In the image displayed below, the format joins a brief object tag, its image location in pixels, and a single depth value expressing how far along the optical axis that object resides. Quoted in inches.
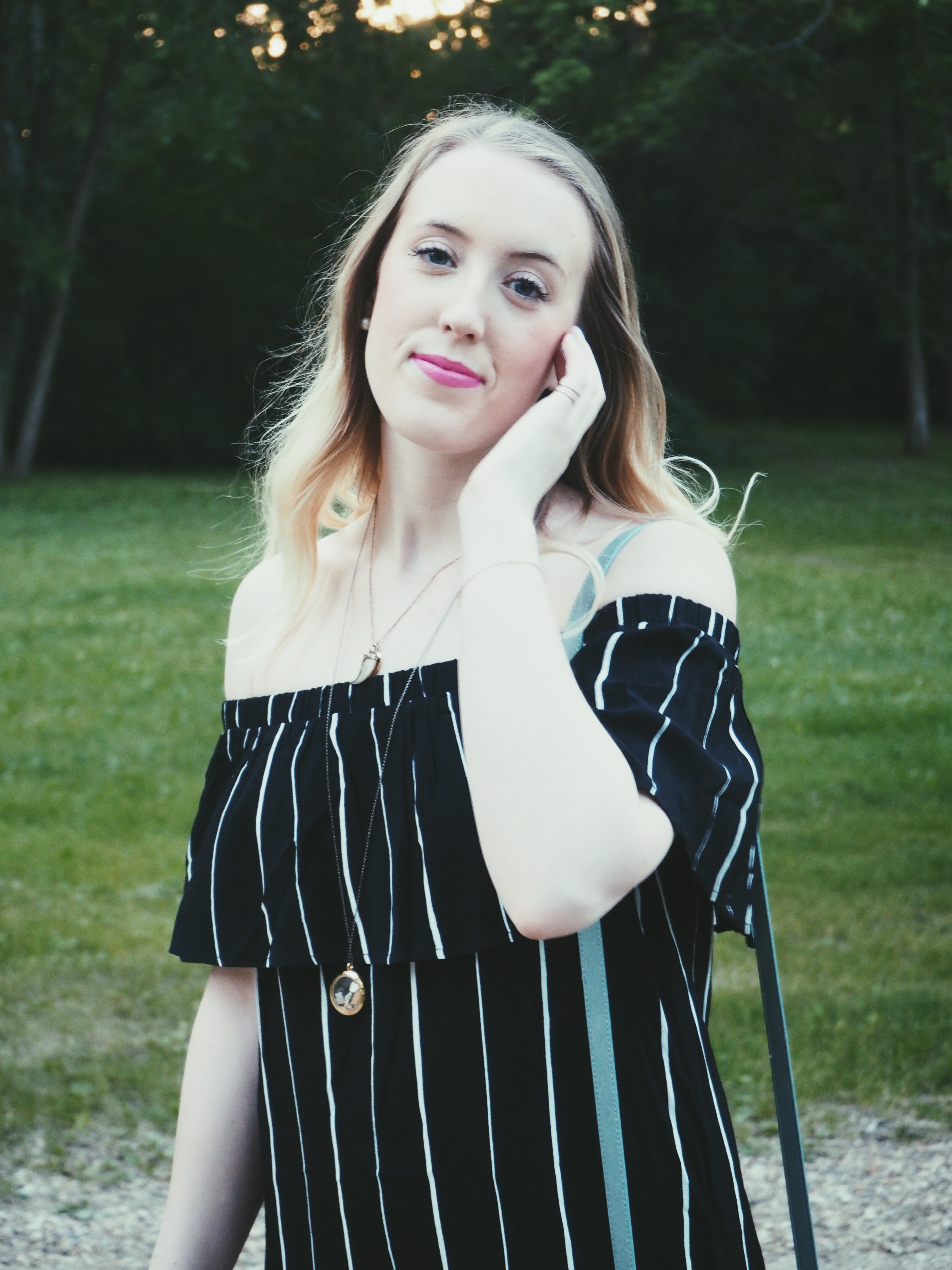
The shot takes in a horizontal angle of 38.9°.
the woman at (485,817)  55.8
